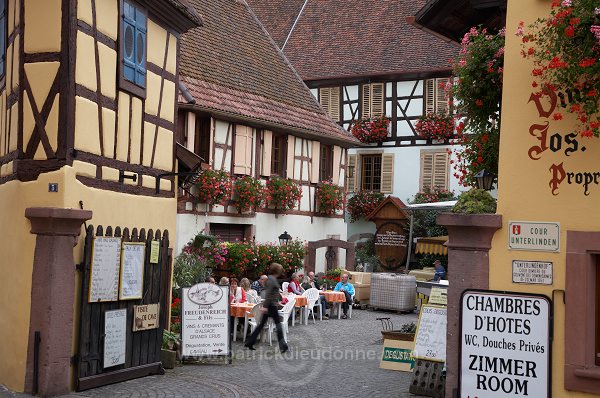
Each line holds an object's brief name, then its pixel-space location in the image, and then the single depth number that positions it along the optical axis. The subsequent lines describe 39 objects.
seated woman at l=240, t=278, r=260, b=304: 17.05
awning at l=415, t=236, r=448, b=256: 25.69
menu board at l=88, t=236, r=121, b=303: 10.73
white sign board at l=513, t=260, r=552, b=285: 7.39
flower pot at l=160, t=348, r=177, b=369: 12.63
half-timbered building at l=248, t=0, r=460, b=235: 30.09
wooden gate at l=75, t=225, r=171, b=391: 10.60
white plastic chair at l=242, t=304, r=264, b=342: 15.30
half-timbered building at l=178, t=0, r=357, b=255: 20.98
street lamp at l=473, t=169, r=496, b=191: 8.69
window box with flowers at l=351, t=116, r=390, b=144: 30.67
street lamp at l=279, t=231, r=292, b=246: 22.90
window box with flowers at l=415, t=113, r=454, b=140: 29.27
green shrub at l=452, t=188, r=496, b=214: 7.67
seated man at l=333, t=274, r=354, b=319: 20.86
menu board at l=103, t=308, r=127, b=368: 11.07
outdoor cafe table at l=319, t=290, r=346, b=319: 20.34
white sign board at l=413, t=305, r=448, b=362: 10.51
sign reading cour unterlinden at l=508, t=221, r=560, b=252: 7.39
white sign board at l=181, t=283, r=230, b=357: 12.80
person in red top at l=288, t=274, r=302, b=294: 19.36
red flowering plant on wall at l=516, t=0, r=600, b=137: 6.66
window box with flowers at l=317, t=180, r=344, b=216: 26.03
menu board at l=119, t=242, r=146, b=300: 11.41
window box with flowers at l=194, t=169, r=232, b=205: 20.36
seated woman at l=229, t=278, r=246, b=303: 16.72
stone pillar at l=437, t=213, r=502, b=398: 7.56
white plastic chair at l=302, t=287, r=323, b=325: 18.95
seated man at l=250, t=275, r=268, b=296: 18.55
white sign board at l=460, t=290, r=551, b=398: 7.35
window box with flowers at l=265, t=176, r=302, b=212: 23.42
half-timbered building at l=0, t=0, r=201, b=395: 10.09
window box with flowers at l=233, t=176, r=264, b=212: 21.86
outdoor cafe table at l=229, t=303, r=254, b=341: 15.95
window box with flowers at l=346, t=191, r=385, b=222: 31.02
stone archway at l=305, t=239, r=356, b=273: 25.53
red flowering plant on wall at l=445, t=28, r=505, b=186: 8.41
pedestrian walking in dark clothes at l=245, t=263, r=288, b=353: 14.04
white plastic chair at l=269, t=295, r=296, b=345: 15.72
